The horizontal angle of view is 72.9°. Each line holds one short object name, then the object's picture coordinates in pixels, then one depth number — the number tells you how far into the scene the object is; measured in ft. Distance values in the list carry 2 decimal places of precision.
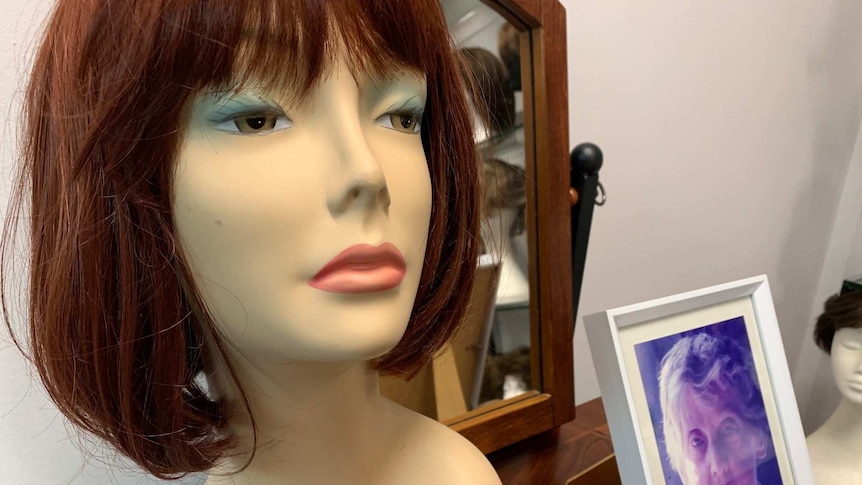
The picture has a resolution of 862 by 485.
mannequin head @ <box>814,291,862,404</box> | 2.18
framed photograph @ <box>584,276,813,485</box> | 1.60
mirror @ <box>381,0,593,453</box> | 2.15
